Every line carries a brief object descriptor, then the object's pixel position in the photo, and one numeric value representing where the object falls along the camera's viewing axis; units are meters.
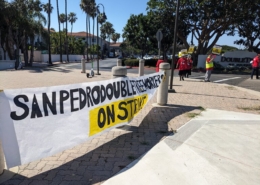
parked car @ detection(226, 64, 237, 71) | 24.26
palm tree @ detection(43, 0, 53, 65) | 56.55
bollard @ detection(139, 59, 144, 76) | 14.45
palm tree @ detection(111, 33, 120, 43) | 118.00
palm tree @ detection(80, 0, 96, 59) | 53.50
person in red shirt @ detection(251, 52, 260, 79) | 15.71
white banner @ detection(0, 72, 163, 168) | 2.75
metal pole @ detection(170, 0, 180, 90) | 8.47
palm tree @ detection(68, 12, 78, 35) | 84.50
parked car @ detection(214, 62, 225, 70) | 24.25
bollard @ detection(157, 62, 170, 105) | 6.85
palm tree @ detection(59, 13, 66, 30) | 79.06
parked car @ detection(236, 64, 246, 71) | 24.52
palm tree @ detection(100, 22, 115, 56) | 95.00
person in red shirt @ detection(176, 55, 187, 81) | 13.72
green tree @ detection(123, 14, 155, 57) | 37.22
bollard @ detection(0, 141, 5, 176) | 2.93
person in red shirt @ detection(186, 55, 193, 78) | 14.32
